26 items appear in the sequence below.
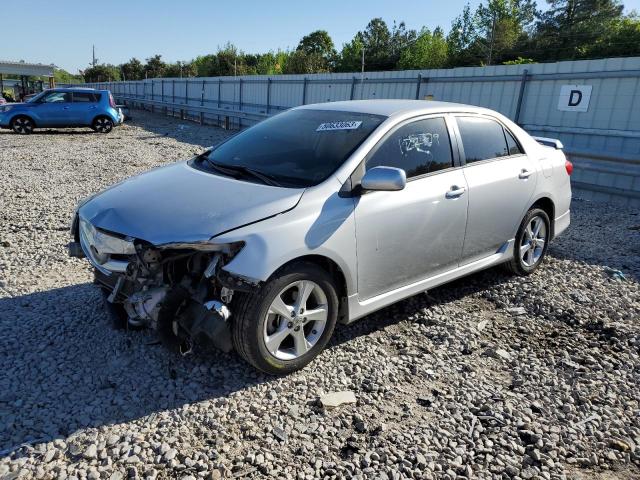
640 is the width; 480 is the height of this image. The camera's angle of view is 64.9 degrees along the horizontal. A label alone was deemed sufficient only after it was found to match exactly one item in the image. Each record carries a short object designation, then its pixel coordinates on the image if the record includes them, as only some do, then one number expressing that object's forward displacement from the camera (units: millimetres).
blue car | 18281
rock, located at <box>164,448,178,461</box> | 2572
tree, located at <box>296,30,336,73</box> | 84688
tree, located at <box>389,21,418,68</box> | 73819
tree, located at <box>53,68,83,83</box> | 119200
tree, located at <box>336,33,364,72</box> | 65875
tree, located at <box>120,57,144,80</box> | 88062
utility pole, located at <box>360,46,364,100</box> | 16391
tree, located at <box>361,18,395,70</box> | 73381
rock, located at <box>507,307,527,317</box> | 4426
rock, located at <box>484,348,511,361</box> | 3703
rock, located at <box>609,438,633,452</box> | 2779
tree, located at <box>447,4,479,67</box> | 59566
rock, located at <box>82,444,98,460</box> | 2561
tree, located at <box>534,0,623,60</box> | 52531
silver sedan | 3002
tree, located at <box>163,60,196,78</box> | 75438
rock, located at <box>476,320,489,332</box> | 4129
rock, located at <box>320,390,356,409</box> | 3061
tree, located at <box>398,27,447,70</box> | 57438
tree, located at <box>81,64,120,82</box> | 90062
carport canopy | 41469
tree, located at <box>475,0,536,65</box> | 55875
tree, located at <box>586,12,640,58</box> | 42812
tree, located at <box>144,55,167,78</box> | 81950
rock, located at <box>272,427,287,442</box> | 2760
